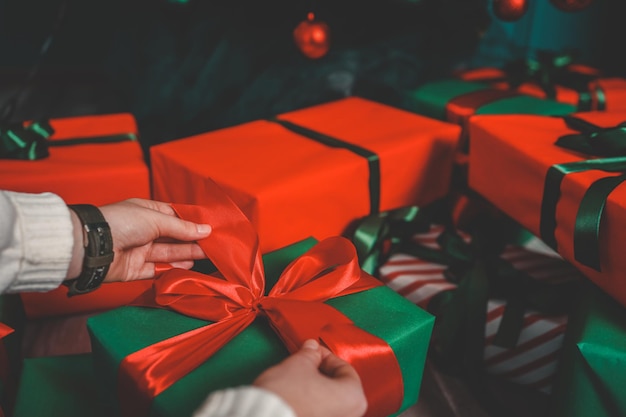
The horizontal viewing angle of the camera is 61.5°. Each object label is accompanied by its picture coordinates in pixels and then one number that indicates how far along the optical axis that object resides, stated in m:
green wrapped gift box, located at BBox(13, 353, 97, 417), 0.66
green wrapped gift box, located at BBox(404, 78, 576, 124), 1.09
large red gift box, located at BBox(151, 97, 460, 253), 0.79
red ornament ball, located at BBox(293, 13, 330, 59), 1.16
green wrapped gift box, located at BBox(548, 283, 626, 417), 0.57
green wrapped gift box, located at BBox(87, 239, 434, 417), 0.50
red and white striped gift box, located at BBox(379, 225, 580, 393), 0.75
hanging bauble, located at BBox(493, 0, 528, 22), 1.09
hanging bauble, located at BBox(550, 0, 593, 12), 1.04
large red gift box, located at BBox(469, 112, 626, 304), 0.64
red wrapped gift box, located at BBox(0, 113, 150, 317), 0.84
